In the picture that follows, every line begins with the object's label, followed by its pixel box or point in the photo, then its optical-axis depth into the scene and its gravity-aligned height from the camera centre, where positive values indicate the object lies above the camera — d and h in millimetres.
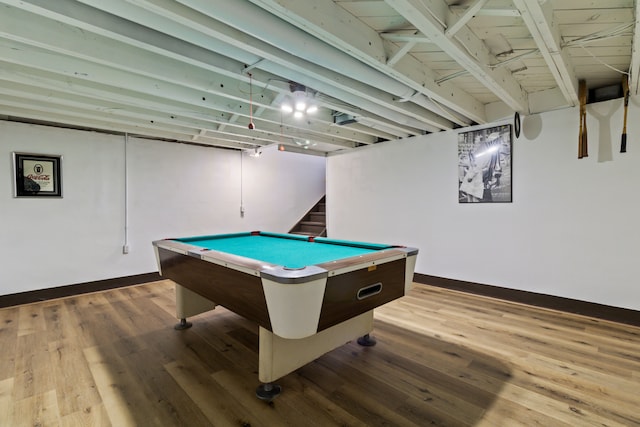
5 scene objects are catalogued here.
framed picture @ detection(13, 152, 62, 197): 3510 +462
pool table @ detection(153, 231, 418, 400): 1524 -459
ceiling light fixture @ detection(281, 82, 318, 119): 2594 +987
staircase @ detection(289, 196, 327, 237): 6258 -255
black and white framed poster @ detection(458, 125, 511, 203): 3533 +559
